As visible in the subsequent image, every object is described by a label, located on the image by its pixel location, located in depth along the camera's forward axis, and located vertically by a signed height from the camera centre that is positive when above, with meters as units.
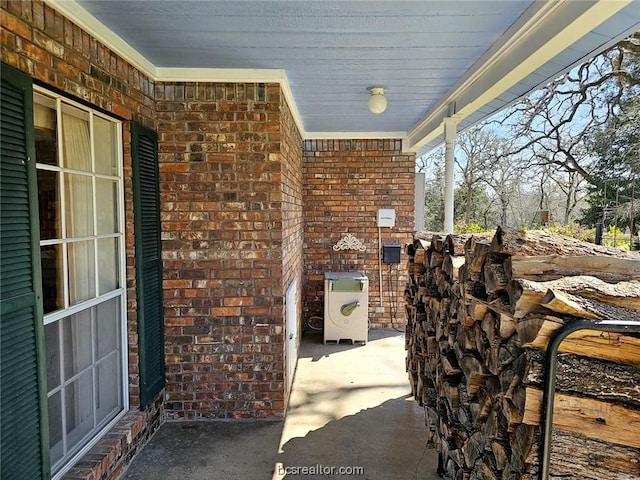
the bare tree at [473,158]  12.84 +2.10
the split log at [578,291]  1.24 -0.23
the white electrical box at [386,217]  5.60 +0.06
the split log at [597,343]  1.18 -0.37
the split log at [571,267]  1.44 -0.17
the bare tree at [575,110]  8.31 +2.84
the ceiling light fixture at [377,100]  3.39 +1.05
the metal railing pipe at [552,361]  1.11 -0.43
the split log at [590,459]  1.23 -0.75
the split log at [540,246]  1.53 -0.10
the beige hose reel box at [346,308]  5.09 -1.12
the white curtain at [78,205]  2.17 +0.10
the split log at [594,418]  1.21 -0.62
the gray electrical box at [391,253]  5.62 -0.45
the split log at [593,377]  1.20 -0.49
